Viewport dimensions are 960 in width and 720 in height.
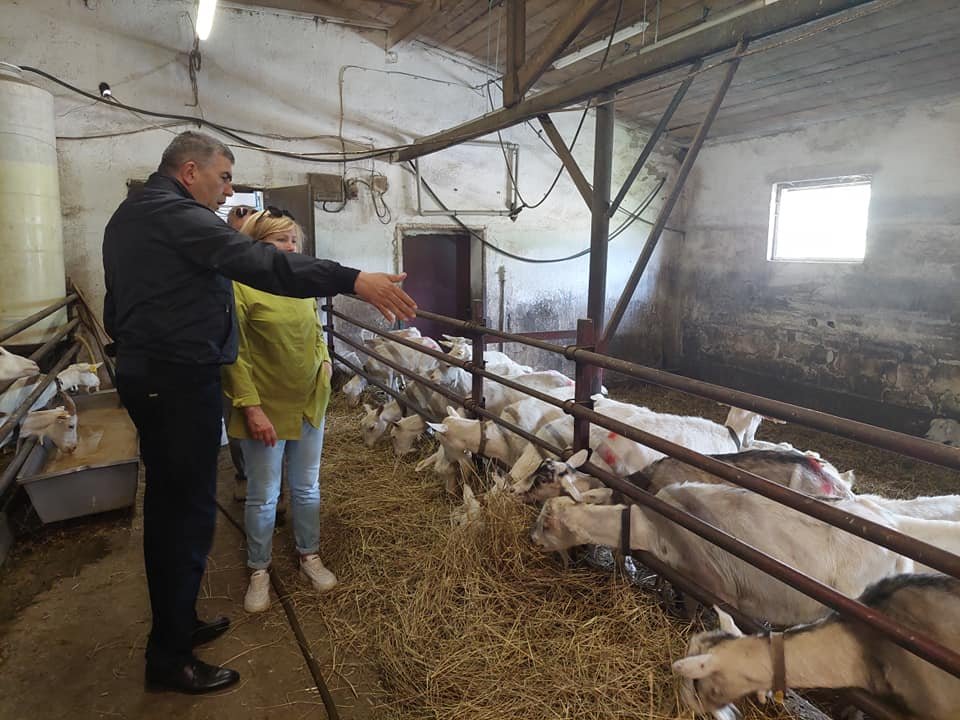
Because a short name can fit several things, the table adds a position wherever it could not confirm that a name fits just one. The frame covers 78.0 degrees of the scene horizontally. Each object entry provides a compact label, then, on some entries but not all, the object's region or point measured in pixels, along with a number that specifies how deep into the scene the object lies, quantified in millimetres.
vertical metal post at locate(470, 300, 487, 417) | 3092
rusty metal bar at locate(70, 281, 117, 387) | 5738
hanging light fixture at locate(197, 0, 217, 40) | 4439
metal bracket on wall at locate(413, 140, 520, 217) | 7516
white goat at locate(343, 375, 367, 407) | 5595
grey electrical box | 6586
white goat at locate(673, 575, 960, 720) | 1432
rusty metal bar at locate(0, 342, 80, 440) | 3014
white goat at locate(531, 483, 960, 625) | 1949
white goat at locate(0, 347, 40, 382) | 3637
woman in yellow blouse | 2371
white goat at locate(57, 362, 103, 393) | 4566
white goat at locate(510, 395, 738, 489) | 2826
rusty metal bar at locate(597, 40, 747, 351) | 2800
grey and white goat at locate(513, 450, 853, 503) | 2268
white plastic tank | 4742
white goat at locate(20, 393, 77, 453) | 3451
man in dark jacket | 1688
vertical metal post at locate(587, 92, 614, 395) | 3541
